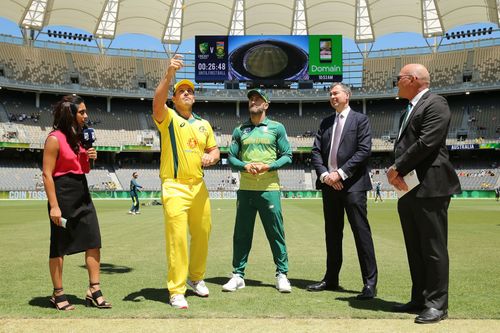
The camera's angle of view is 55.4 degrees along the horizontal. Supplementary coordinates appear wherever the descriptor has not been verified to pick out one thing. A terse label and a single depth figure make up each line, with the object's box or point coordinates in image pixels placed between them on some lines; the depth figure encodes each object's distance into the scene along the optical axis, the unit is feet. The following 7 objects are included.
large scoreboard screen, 158.30
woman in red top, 16.55
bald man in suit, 15.46
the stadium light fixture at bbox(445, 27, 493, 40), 178.29
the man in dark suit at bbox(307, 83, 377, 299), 19.35
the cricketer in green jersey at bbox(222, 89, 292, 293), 20.56
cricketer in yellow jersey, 17.74
